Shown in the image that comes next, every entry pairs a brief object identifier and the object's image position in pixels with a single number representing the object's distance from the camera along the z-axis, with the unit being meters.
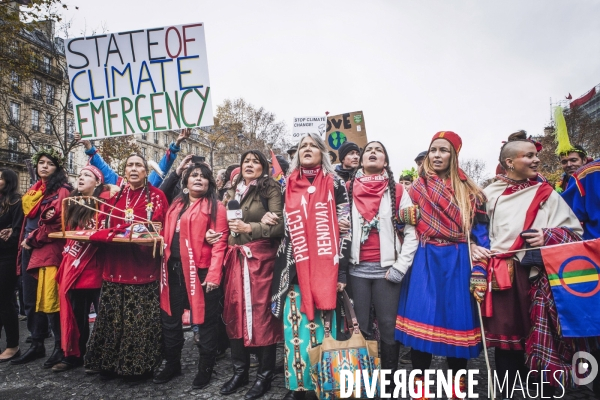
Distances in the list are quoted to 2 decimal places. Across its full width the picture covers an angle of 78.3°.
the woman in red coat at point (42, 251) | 3.91
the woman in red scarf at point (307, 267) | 2.83
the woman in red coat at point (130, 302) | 3.43
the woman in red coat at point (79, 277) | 3.64
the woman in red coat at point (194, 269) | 3.26
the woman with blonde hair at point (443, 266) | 2.63
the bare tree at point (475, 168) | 45.45
